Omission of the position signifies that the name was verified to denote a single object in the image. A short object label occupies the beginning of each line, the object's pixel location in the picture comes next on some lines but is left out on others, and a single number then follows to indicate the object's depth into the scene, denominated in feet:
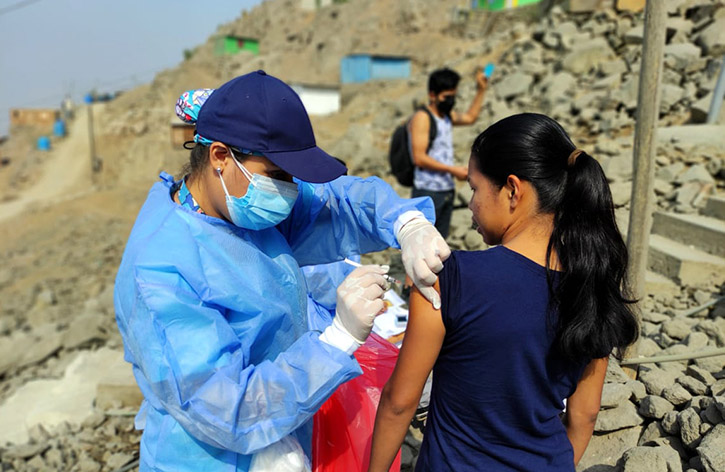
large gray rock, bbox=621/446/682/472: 5.89
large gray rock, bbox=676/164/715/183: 14.69
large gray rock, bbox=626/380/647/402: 7.60
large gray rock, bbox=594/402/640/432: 7.20
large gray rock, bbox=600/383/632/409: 7.26
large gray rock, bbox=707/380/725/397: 6.89
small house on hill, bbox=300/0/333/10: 132.05
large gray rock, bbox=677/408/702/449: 6.30
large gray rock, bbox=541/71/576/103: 26.48
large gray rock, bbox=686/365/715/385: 7.36
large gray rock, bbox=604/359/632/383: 7.89
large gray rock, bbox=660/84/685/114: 19.77
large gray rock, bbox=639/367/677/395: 7.65
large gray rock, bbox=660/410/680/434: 6.72
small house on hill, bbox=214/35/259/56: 112.27
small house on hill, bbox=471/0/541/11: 75.05
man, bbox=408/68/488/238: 12.82
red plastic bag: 5.51
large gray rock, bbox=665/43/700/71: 21.38
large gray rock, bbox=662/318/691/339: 9.52
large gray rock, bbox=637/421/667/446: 6.90
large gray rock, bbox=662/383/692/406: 7.17
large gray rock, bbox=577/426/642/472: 6.97
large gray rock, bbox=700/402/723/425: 6.23
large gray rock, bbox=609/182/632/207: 13.88
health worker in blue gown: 4.17
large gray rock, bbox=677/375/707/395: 7.18
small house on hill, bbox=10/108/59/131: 99.40
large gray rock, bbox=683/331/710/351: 8.82
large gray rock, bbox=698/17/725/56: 21.47
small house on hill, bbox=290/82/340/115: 74.23
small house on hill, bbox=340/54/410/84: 78.23
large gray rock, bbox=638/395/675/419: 7.07
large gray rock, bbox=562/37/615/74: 27.55
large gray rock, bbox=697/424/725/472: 5.50
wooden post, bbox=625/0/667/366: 7.47
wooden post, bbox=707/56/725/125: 17.35
